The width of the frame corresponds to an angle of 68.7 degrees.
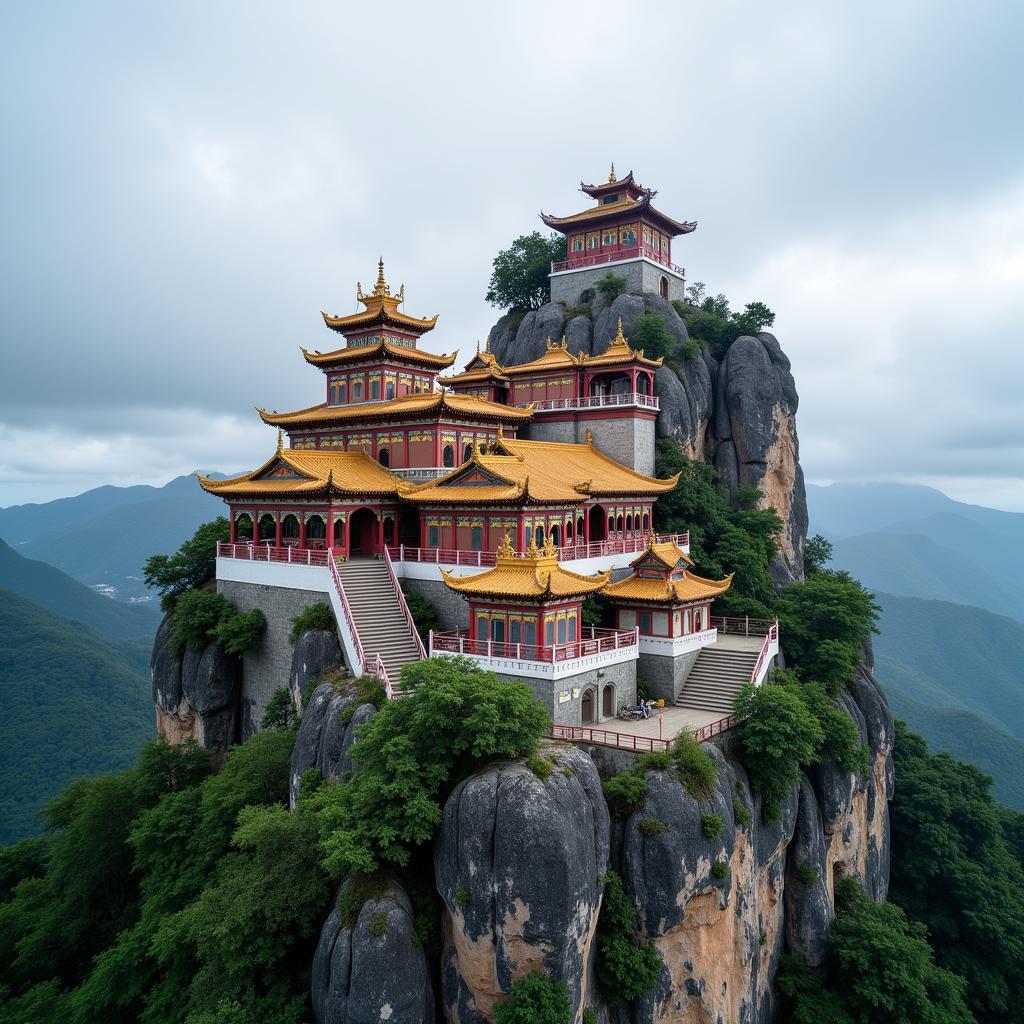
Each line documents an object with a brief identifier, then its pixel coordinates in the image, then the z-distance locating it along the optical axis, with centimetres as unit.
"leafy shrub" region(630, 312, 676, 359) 4350
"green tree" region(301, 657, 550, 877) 1834
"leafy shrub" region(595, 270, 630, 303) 4878
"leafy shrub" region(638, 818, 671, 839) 2012
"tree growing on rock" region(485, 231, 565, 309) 5578
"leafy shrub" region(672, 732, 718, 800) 2100
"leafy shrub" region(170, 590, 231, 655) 3272
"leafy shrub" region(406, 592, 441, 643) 2878
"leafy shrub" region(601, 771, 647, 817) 2061
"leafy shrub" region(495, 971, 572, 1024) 1686
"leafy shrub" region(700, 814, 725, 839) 2050
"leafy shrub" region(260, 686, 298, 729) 2919
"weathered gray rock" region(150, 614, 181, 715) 3406
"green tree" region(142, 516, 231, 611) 3713
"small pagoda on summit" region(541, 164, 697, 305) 4966
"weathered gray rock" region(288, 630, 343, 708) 2752
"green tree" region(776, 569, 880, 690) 3167
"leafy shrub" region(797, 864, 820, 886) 2675
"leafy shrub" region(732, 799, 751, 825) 2250
